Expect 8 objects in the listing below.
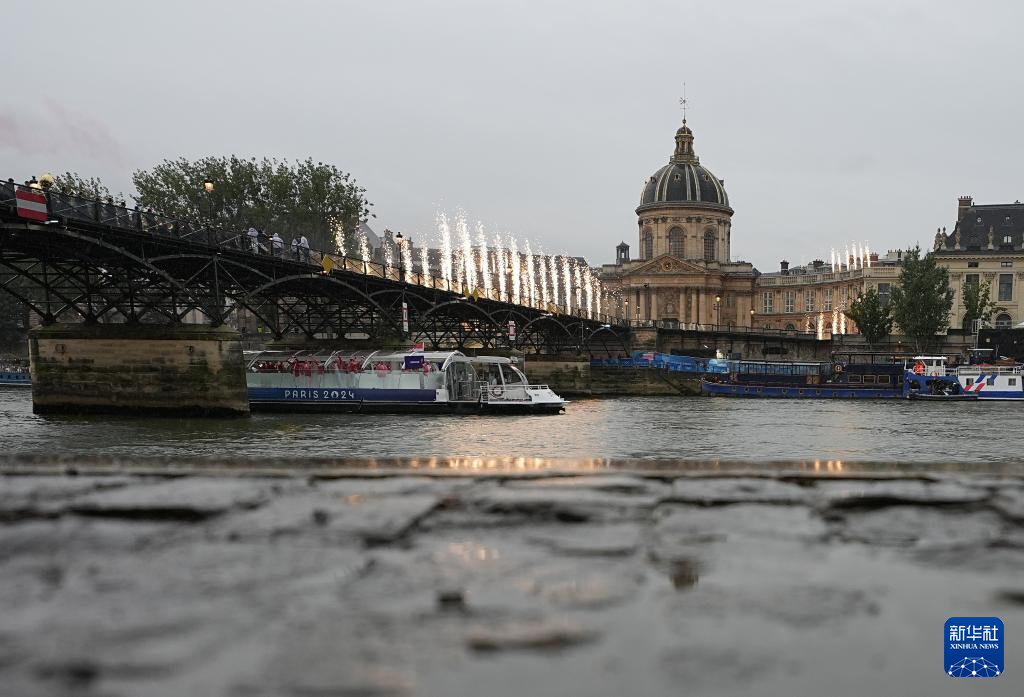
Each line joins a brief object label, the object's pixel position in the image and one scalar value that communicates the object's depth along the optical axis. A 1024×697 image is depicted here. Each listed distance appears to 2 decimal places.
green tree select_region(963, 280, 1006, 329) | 97.38
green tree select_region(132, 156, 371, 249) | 78.88
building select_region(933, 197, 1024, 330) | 109.62
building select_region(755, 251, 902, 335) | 125.06
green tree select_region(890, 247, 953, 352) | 93.38
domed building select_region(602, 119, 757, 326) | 149.75
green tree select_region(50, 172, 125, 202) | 78.31
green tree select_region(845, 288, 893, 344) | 102.69
